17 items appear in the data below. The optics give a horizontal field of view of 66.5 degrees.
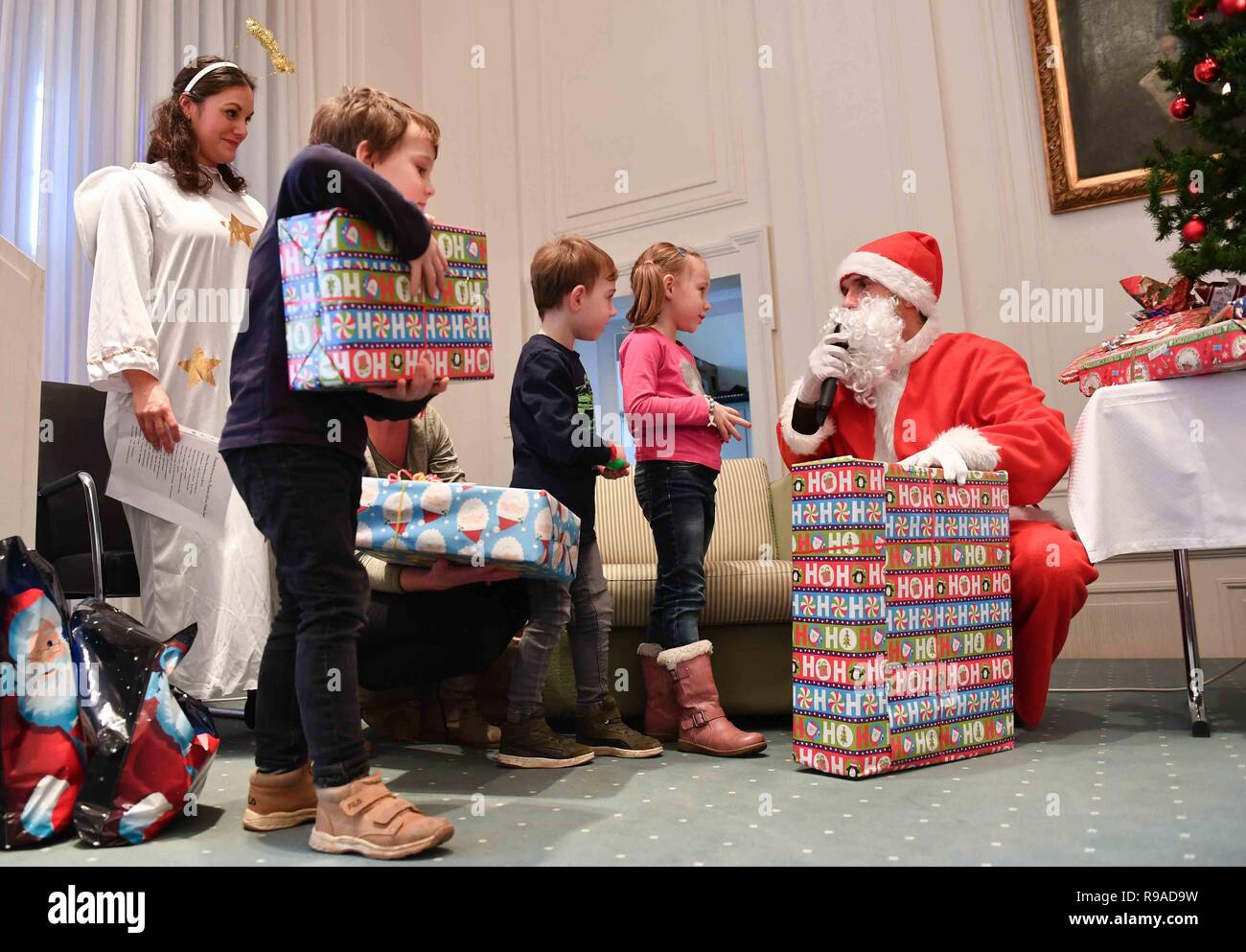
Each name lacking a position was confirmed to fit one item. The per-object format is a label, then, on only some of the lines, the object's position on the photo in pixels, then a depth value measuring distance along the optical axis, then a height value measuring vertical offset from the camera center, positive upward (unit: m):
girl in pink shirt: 1.98 +0.16
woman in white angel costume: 2.08 +0.66
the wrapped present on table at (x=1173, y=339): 1.79 +0.41
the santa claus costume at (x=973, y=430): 1.98 +0.30
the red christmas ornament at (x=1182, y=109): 2.38 +1.09
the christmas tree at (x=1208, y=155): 2.19 +0.94
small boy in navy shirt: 1.89 +0.22
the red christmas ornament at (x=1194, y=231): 2.27 +0.75
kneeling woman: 1.96 -0.10
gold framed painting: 3.34 +1.63
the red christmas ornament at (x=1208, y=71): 2.25 +1.12
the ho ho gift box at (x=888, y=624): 1.62 -0.11
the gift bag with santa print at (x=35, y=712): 1.34 -0.15
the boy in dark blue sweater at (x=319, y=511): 1.26 +0.12
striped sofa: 2.21 -0.15
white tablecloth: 1.81 +0.16
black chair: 2.22 +0.26
